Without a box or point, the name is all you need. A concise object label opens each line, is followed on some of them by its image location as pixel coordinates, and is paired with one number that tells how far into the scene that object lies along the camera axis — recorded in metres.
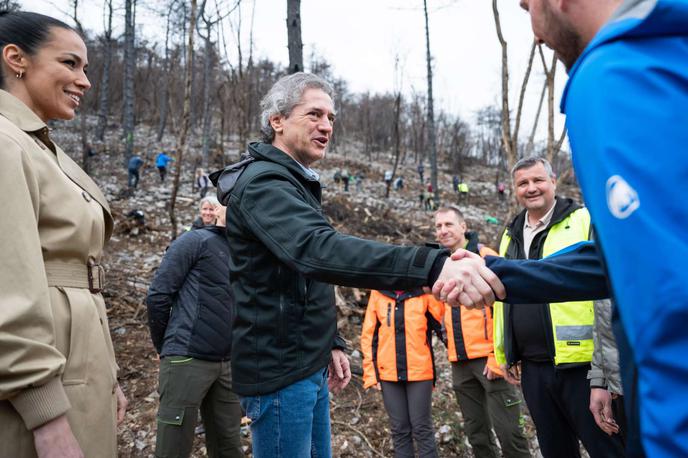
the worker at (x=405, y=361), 3.86
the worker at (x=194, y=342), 3.31
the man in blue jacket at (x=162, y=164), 18.66
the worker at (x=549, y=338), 2.81
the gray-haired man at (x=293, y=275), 1.53
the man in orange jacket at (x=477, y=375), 3.72
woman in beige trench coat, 1.32
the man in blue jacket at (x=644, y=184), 0.68
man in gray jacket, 2.52
